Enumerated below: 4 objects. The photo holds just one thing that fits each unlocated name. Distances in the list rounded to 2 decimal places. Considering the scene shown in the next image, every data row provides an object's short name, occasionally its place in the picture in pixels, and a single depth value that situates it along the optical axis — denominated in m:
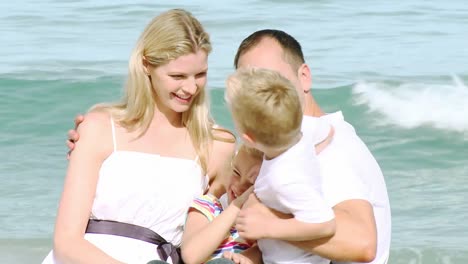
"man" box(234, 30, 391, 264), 7.48
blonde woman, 8.62
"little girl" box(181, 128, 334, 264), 7.79
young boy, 7.11
